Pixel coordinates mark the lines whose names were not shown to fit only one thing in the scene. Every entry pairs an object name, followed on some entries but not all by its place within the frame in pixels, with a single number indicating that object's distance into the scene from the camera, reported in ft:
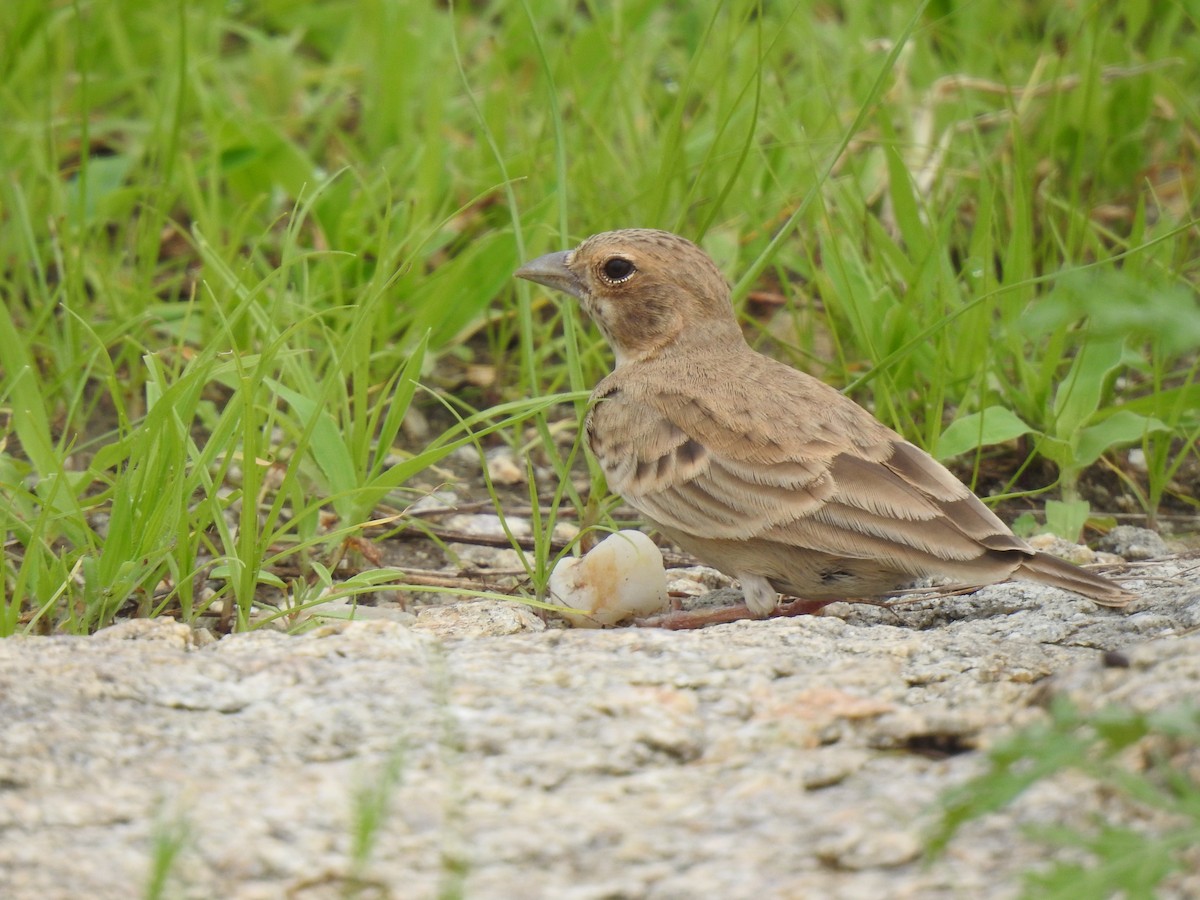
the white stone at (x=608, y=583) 25.38
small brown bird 23.76
